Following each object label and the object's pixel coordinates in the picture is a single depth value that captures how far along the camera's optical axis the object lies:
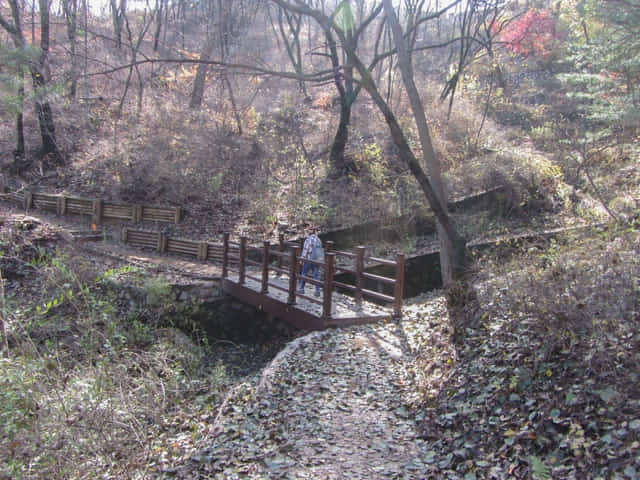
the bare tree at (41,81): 11.56
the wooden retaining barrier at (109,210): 17.09
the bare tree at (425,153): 8.23
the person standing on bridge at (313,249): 9.84
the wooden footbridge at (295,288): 8.19
